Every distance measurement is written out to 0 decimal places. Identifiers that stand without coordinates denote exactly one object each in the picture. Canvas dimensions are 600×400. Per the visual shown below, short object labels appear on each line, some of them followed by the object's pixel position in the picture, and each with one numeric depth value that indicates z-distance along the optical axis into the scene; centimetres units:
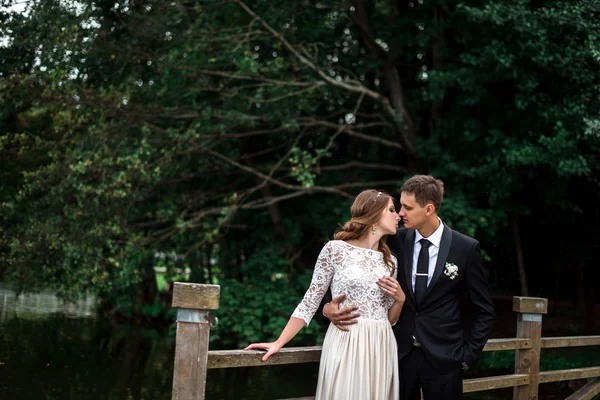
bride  378
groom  384
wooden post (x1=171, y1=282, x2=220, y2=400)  346
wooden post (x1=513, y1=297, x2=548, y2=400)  538
